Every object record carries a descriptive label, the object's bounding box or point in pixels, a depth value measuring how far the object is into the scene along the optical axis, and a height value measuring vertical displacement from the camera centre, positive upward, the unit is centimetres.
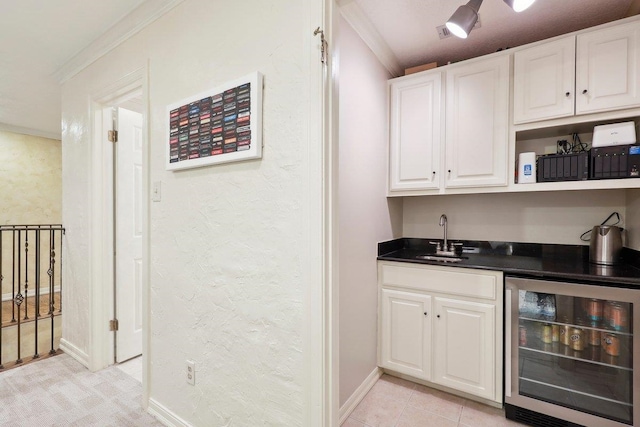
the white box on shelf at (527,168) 204 +32
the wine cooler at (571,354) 157 -83
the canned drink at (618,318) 156 -57
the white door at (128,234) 252 -20
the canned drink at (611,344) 162 -74
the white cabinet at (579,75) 170 +88
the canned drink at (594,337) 169 -72
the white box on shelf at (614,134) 173 +49
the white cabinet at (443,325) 191 -80
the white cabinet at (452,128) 211 +67
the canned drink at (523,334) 183 -76
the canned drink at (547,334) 181 -75
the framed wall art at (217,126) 137 +45
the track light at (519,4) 131 +95
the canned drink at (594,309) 164 -54
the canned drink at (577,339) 174 -76
